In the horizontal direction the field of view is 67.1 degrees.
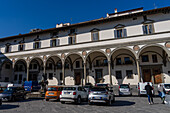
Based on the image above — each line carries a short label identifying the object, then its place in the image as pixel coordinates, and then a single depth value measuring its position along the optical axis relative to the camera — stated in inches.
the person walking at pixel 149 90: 372.6
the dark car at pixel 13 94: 434.4
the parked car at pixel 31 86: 733.2
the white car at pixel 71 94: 371.0
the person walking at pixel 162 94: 381.1
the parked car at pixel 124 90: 589.0
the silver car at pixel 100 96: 340.5
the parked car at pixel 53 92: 435.2
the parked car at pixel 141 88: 552.7
